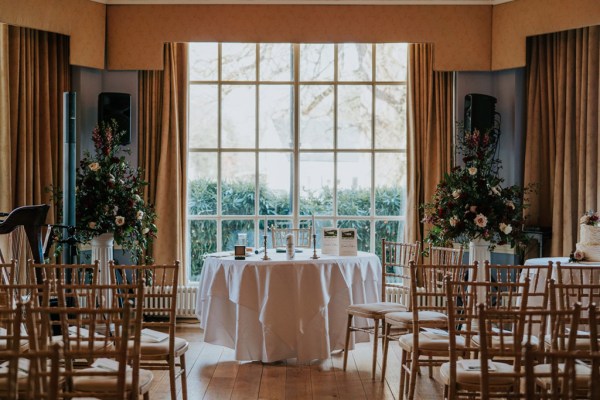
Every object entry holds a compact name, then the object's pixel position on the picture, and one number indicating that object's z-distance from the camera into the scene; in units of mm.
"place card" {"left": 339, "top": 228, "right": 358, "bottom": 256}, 6625
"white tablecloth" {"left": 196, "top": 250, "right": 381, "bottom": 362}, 6109
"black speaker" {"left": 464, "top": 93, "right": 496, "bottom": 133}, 7945
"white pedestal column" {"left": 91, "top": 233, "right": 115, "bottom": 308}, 7387
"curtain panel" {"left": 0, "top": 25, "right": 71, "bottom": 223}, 7367
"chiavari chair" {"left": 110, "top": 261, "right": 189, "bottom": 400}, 4469
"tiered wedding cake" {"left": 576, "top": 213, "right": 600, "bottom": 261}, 6297
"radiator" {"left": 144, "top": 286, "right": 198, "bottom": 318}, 8438
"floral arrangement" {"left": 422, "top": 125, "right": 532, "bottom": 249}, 6977
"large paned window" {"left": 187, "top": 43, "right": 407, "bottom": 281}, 8664
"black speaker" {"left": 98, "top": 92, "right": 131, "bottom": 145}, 8117
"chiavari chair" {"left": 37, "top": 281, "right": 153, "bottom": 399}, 2914
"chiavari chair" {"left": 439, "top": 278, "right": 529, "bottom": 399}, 3590
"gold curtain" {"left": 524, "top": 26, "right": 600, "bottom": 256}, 7457
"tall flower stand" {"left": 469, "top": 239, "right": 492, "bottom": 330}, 7252
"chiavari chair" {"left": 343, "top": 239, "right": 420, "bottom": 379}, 5953
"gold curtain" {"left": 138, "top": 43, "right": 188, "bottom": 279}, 8359
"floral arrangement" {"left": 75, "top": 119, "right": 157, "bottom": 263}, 7242
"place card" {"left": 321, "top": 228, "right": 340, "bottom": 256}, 6688
